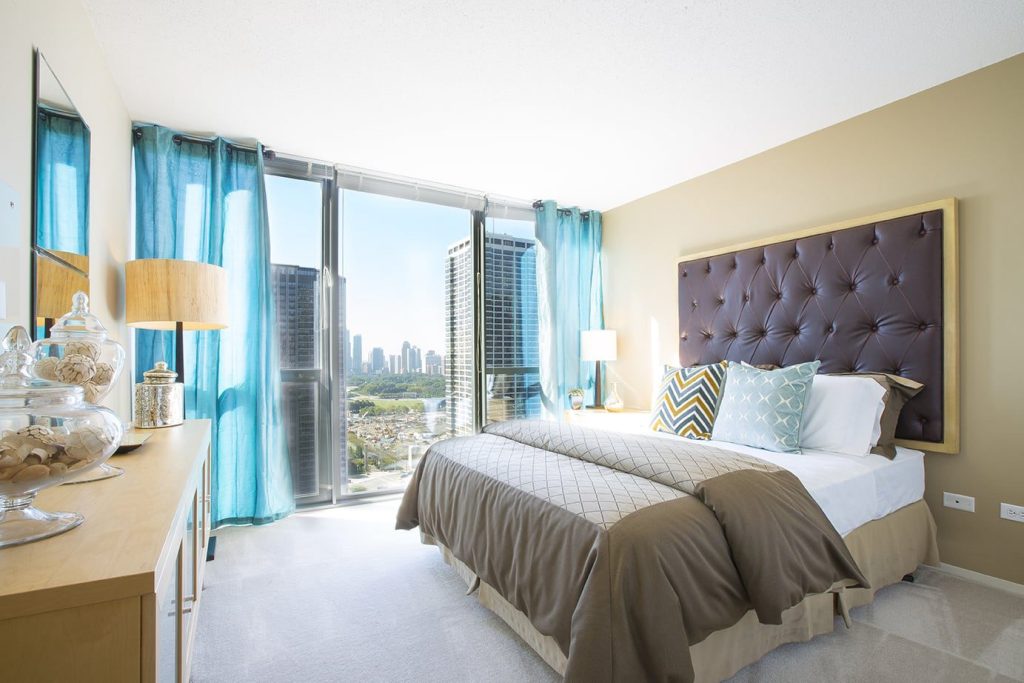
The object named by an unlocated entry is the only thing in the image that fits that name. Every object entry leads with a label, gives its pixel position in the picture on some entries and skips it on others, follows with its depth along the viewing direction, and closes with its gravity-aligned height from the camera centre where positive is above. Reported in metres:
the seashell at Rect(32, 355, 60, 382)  1.27 -0.07
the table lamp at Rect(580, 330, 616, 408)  4.17 -0.03
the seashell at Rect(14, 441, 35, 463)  0.75 -0.16
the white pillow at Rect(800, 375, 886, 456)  2.34 -0.37
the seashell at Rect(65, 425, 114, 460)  0.81 -0.17
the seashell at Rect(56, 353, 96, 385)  1.29 -0.07
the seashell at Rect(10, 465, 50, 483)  0.73 -0.20
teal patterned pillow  2.45 -0.35
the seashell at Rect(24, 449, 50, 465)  0.76 -0.18
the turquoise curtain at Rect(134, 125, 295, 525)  2.93 +0.10
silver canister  2.06 -0.24
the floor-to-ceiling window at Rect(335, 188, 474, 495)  3.62 +0.09
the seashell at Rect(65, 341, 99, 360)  1.34 -0.02
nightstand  3.41 -0.58
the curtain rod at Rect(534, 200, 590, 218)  4.28 +1.20
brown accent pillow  2.39 -0.29
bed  1.35 -0.58
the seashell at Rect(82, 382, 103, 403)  1.36 -0.14
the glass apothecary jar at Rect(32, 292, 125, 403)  1.29 -0.03
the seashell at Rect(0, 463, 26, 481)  0.72 -0.19
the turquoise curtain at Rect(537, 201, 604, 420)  4.28 +0.44
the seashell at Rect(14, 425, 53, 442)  0.79 -0.15
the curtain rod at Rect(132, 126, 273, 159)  2.83 +1.25
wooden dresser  0.60 -0.33
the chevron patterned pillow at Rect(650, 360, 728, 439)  2.89 -0.37
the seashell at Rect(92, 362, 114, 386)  1.40 -0.09
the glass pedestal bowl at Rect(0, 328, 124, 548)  0.74 -0.17
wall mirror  1.41 +0.46
